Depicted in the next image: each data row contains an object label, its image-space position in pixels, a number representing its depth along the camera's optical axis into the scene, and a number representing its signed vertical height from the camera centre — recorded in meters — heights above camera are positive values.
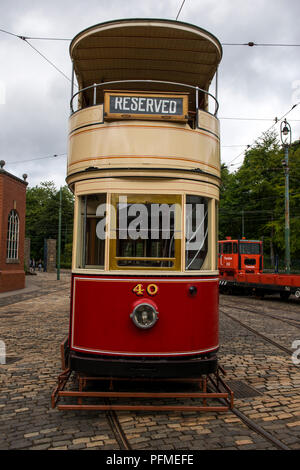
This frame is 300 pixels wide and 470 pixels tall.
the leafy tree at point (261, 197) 34.09 +6.09
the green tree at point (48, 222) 71.81 +5.86
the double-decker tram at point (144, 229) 4.61 +0.34
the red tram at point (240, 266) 19.86 -0.53
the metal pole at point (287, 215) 20.92 +2.34
